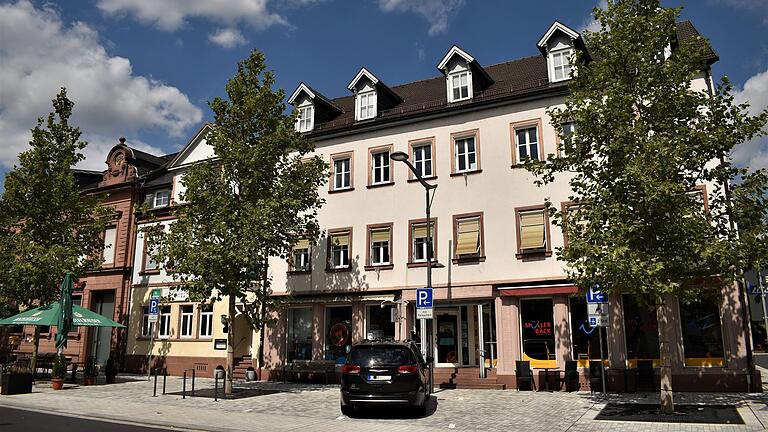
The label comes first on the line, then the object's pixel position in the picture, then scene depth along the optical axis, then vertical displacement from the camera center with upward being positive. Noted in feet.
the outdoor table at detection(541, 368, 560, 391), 61.93 -4.45
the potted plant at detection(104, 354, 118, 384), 74.23 -4.24
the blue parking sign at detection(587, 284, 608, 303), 50.88 +3.44
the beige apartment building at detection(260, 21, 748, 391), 61.87 +10.61
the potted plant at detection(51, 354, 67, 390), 66.18 -4.12
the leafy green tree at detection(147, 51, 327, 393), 59.31 +14.44
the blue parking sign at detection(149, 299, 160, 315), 73.03 +3.68
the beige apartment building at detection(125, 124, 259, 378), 86.33 +2.29
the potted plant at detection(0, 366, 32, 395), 61.16 -4.52
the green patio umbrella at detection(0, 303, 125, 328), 68.80 +2.31
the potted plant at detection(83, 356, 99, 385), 71.87 -4.38
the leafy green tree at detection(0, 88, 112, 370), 74.90 +15.94
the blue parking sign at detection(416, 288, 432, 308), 57.21 +3.69
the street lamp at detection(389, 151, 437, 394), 56.03 +9.05
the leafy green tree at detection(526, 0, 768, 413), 42.98 +13.22
